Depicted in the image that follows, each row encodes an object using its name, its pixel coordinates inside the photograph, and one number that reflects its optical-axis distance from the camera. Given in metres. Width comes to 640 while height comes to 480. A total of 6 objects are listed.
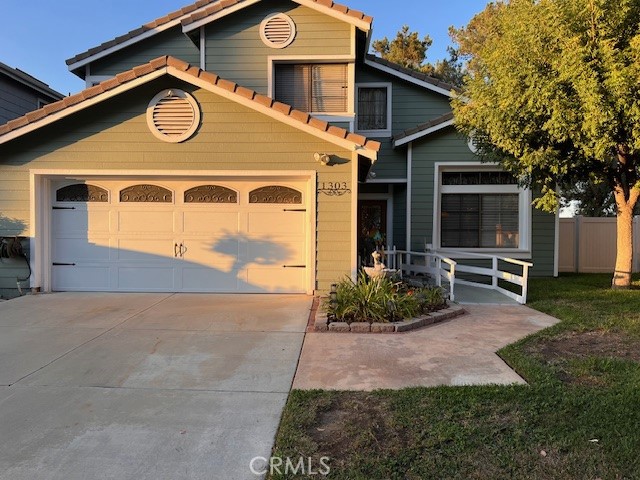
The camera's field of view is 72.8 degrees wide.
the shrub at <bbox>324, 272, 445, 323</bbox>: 6.24
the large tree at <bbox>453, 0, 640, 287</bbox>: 7.02
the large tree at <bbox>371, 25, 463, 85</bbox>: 21.80
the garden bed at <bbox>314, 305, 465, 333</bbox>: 5.96
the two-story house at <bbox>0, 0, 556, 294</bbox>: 7.90
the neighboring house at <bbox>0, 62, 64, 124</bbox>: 11.66
